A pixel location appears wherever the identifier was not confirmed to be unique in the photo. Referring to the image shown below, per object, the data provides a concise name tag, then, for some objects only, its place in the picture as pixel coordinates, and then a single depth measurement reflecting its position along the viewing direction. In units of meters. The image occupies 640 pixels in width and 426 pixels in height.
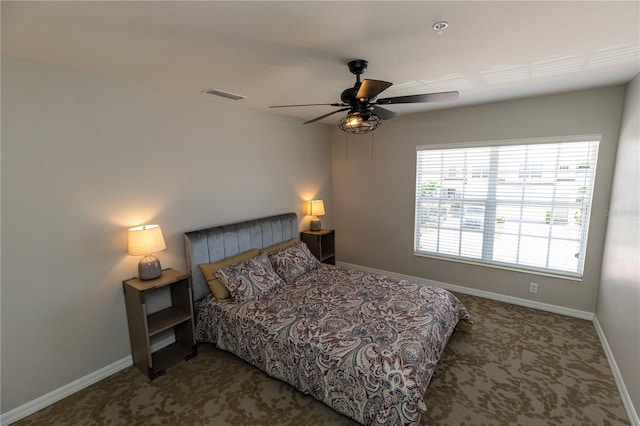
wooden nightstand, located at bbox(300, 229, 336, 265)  4.37
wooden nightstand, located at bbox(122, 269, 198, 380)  2.46
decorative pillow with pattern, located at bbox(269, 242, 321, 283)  3.44
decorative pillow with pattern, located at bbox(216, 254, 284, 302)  2.87
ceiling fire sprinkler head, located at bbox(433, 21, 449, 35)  1.62
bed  1.91
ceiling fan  2.07
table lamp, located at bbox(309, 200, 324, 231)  4.43
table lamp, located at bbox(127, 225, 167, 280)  2.43
